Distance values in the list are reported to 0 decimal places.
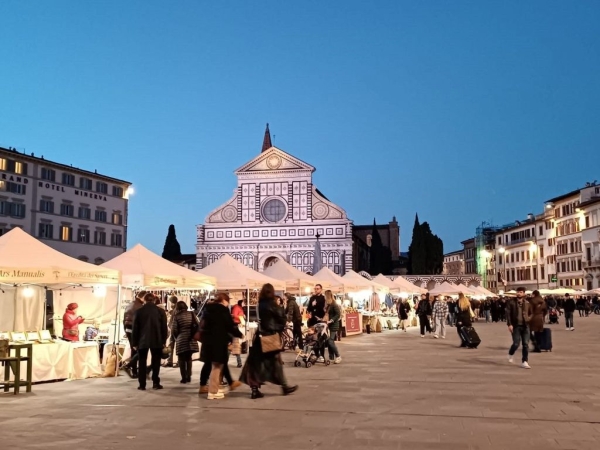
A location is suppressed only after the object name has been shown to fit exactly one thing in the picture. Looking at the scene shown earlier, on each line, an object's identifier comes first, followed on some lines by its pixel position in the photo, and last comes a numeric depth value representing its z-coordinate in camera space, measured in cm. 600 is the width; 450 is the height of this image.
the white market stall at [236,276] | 1820
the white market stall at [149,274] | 1320
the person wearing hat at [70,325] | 1259
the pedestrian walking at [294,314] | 1471
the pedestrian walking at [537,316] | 1497
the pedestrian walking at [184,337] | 1056
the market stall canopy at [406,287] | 3303
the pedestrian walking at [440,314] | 2220
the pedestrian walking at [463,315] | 1784
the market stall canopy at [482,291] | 4862
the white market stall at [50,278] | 1046
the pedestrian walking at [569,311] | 2726
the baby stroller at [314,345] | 1332
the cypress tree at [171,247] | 8030
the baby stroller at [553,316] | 3459
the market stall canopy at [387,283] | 3195
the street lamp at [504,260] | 8634
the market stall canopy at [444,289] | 3063
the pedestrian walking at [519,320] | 1284
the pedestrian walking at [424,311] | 2348
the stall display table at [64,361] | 1058
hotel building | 4888
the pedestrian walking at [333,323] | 1361
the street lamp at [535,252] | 7769
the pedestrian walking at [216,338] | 883
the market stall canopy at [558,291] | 4469
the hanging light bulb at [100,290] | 1540
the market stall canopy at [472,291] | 4034
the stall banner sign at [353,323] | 2414
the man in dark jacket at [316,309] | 1386
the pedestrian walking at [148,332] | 978
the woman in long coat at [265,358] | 895
